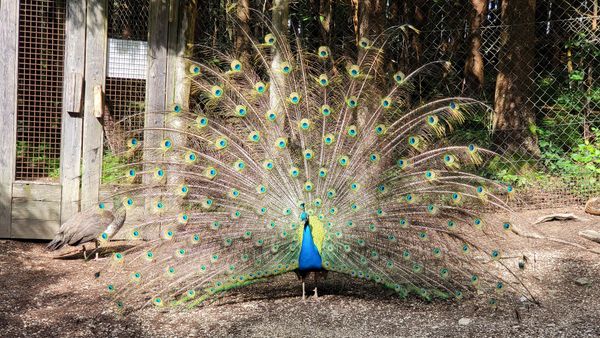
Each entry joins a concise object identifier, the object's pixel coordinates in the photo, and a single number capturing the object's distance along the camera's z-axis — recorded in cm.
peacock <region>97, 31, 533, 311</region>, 571
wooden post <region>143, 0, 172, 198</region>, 789
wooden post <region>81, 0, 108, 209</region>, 778
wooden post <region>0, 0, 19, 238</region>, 768
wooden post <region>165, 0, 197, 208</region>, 788
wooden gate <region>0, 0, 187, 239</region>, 776
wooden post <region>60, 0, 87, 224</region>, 774
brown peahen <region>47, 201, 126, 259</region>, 731
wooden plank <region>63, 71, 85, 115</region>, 773
